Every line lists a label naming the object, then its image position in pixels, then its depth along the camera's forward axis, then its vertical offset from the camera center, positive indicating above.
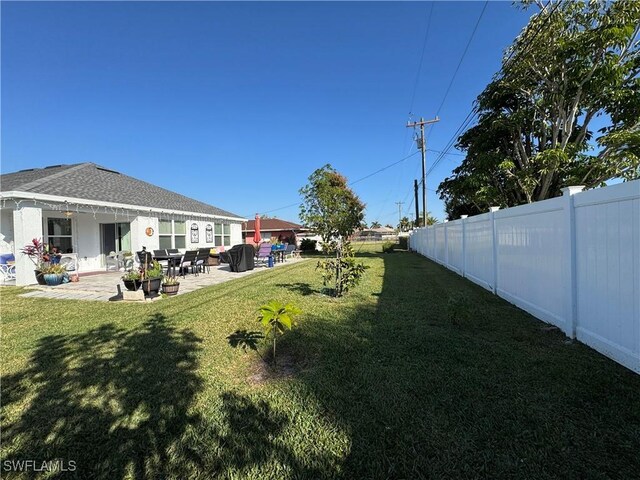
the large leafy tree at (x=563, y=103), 10.38 +4.69
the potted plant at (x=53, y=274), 9.13 -0.80
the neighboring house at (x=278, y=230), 40.28 +1.15
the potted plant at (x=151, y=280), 7.35 -0.84
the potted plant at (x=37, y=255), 9.33 -0.26
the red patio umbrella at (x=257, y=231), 18.88 +0.50
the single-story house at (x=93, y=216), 9.85 +1.16
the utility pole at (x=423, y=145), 25.53 +7.15
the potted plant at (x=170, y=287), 7.97 -1.10
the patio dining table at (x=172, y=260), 10.72 -0.63
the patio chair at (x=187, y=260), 11.84 -0.70
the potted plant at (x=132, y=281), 7.32 -0.85
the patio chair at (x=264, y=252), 15.80 -0.62
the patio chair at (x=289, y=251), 22.29 -0.87
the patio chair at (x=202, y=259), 12.32 -0.70
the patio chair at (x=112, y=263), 13.61 -0.81
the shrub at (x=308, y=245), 28.66 -0.62
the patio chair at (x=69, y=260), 11.29 -0.54
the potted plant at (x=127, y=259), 13.21 -0.64
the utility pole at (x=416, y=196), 30.59 +3.74
